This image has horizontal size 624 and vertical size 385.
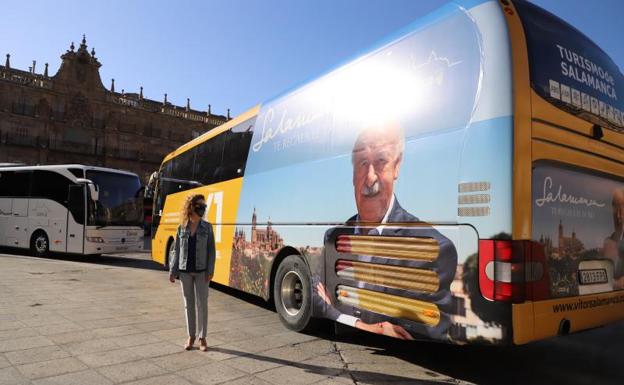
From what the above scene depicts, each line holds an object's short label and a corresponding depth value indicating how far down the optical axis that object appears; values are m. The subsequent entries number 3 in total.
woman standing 5.32
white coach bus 15.60
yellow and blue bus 3.77
